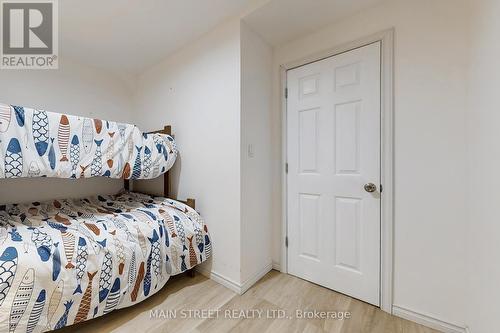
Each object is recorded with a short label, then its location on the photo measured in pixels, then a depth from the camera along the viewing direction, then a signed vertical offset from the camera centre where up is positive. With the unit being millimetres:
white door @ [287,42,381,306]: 1564 -56
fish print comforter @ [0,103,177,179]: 1240 +122
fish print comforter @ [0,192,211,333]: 1074 -563
